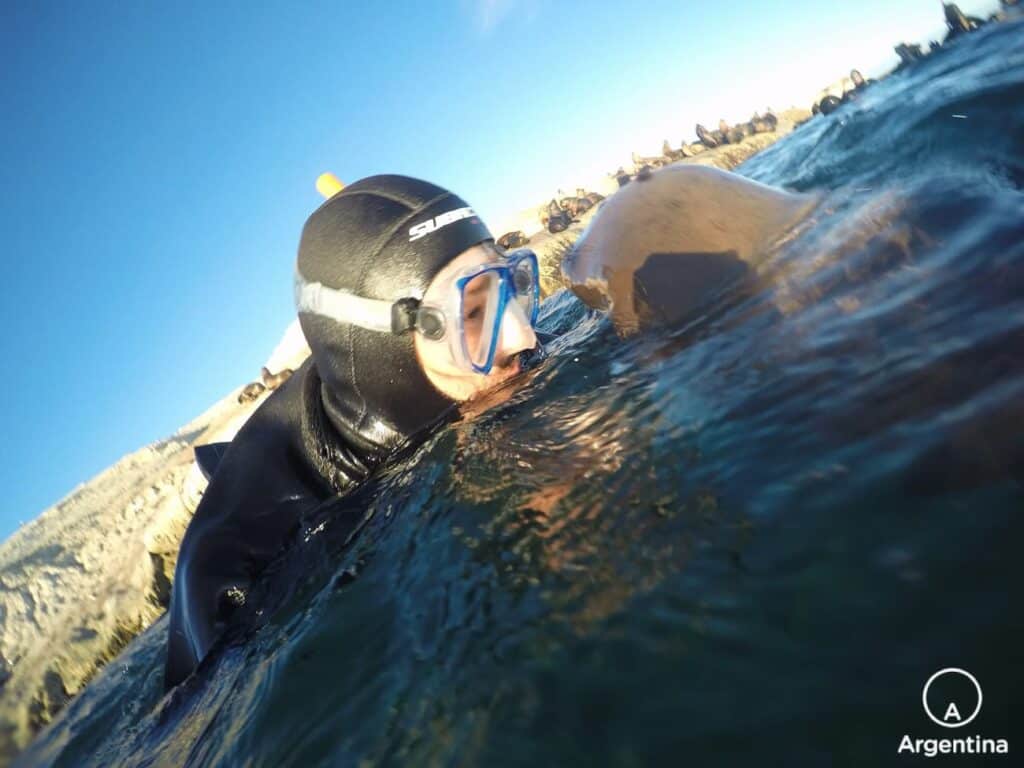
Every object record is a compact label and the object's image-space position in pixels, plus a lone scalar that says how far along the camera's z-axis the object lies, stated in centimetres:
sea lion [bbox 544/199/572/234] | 1825
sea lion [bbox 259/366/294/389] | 1950
